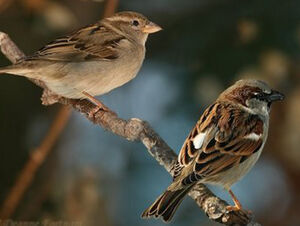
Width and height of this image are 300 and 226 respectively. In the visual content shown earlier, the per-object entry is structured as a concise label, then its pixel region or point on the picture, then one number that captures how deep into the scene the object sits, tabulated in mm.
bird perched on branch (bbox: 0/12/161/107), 8258
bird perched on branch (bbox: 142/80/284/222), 6934
